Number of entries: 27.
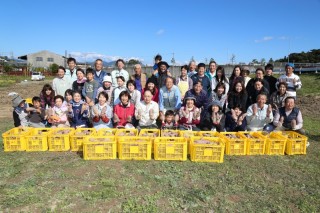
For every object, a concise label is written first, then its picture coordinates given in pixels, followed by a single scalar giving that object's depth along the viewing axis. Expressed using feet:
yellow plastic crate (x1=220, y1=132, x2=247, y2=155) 17.68
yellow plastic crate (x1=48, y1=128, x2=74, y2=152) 17.89
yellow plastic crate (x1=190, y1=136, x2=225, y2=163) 16.33
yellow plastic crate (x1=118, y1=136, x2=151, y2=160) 16.38
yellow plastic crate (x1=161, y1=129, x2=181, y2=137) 18.28
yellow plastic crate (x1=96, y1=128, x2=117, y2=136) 18.28
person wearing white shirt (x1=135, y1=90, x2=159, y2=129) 21.11
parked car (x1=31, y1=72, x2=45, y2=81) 124.56
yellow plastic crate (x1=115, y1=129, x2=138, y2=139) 18.25
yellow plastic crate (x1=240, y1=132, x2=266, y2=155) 17.75
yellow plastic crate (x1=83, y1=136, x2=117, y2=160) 16.30
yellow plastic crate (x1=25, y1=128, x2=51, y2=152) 17.84
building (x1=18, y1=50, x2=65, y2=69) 219.61
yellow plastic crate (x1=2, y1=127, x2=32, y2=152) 17.70
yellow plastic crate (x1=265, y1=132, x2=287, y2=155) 17.91
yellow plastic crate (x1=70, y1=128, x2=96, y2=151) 17.89
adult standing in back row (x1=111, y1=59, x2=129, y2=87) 25.46
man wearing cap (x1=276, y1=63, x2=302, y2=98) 23.76
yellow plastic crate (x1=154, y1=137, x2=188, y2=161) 16.34
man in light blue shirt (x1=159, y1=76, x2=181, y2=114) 22.30
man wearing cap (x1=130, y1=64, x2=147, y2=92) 24.98
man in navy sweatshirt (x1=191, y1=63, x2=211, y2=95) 24.01
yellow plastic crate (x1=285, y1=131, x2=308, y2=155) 18.21
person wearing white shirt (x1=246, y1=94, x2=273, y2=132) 20.72
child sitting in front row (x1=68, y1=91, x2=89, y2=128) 21.76
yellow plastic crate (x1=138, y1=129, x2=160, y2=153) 18.32
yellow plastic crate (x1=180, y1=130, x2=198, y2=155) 17.91
